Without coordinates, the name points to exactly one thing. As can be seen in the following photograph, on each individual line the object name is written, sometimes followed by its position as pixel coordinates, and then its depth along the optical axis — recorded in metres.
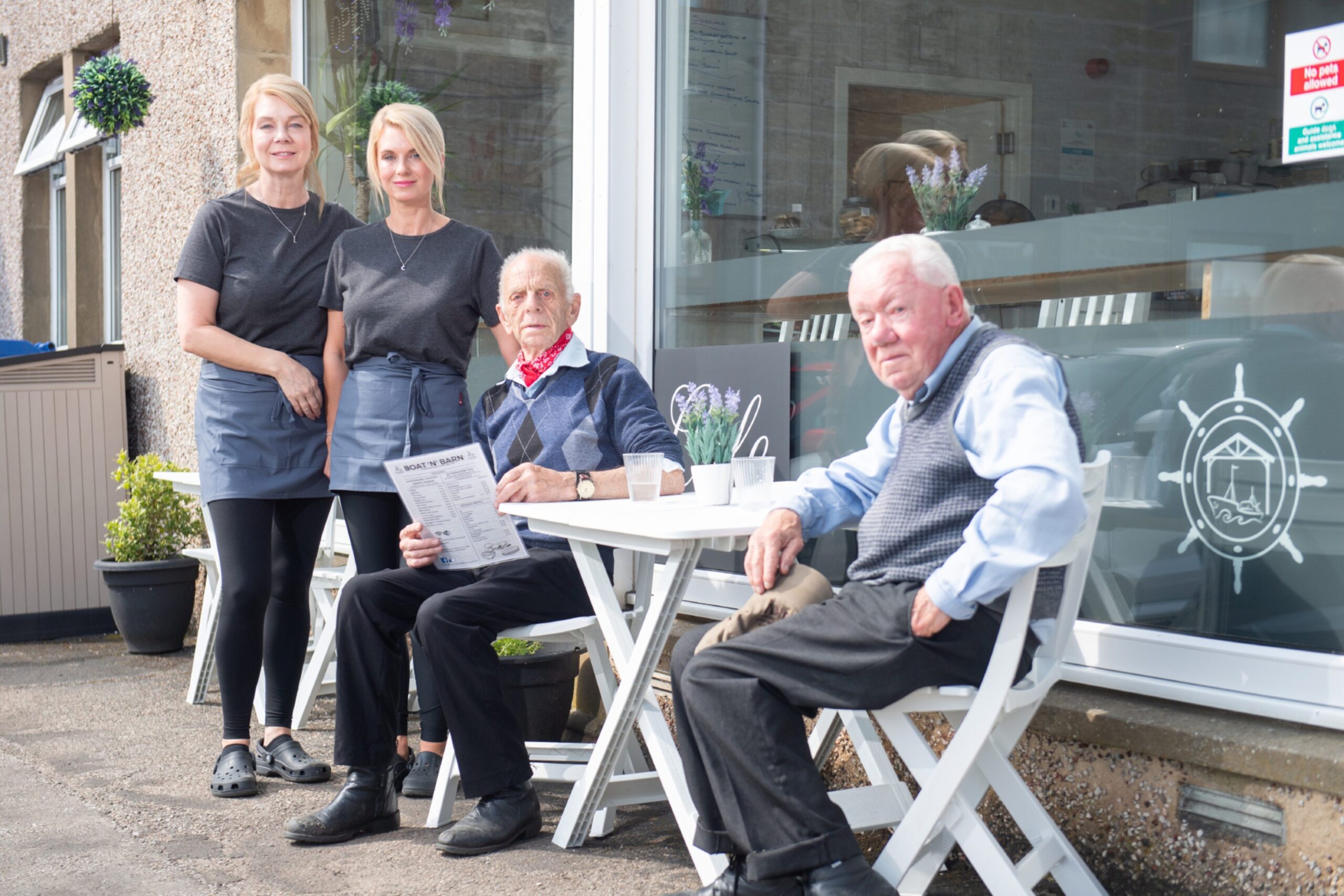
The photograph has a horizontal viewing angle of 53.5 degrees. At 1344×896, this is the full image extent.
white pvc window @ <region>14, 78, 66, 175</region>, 9.20
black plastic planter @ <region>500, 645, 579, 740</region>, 3.70
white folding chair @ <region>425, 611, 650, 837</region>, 3.12
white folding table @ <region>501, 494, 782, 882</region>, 2.70
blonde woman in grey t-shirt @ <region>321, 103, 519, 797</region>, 3.50
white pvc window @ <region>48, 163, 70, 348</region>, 9.47
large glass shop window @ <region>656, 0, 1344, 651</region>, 2.55
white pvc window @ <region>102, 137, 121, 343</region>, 8.37
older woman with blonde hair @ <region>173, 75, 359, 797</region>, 3.64
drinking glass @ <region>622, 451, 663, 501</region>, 3.02
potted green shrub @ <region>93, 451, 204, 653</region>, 5.75
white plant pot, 3.02
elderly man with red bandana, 3.00
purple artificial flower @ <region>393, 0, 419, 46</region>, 5.60
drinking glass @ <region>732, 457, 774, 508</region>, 2.95
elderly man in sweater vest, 2.12
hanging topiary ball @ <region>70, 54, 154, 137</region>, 6.73
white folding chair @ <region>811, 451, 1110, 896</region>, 2.19
